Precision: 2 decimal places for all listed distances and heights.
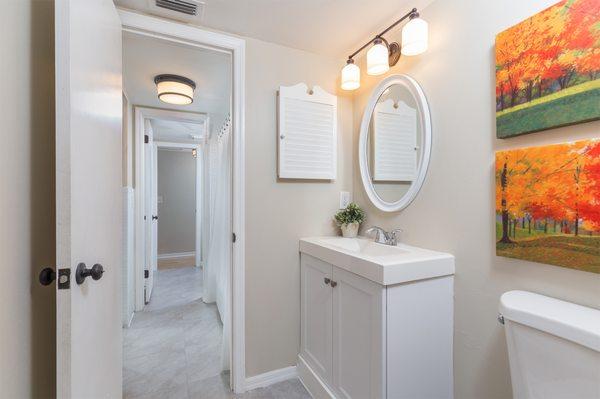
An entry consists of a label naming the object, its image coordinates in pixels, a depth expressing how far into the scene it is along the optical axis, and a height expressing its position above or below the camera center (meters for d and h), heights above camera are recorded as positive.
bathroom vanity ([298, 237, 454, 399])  1.11 -0.57
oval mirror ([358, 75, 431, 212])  1.44 +0.33
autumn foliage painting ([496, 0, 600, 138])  0.84 +0.45
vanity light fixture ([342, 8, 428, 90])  1.30 +0.80
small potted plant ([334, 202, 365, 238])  1.84 -0.14
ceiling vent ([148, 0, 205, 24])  1.36 +0.99
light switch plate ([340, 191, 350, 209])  1.95 -0.01
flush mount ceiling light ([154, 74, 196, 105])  2.17 +0.90
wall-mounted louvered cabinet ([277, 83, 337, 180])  1.74 +0.43
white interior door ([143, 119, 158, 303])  2.96 -0.17
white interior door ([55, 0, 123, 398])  0.79 +0.01
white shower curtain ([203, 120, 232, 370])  1.88 -0.33
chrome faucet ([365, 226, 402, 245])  1.56 -0.22
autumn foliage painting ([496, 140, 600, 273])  0.84 -0.02
